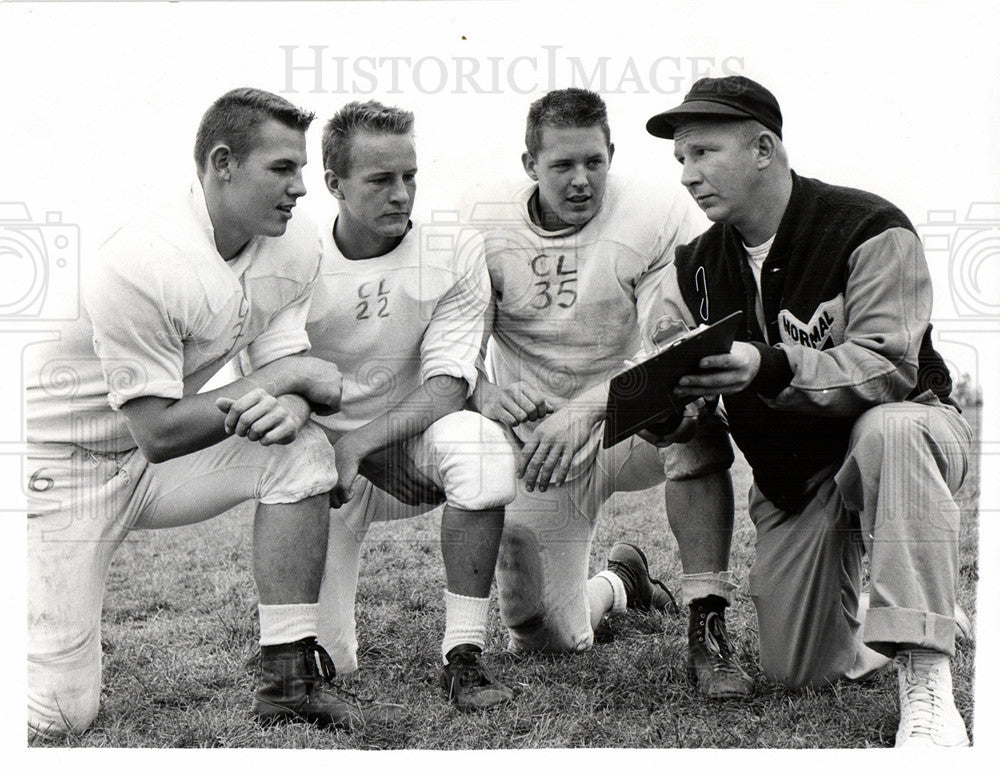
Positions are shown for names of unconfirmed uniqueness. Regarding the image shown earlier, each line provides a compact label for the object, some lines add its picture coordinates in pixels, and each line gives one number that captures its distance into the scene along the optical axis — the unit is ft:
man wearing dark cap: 10.46
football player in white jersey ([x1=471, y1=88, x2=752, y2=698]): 12.23
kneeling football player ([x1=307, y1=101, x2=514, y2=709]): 11.87
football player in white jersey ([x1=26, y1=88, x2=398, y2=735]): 10.98
